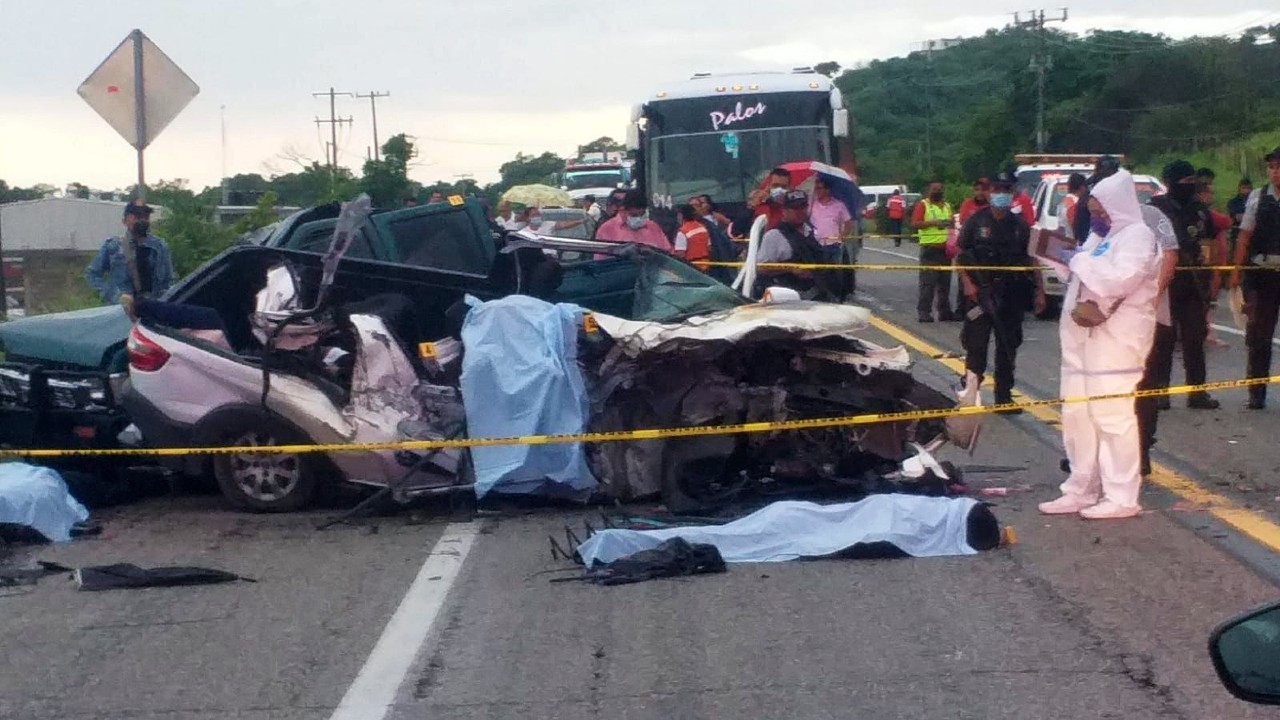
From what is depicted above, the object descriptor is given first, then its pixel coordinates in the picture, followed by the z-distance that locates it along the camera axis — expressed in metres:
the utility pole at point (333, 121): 89.56
